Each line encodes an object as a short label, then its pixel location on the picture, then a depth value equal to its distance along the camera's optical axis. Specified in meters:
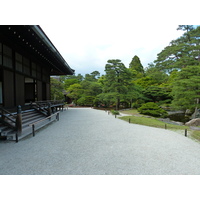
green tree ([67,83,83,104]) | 21.99
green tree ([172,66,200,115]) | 10.44
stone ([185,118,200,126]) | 8.25
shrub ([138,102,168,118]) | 11.21
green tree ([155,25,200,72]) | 15.23
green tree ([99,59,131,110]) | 15.01
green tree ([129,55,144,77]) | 34.58
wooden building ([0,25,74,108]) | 4.91
